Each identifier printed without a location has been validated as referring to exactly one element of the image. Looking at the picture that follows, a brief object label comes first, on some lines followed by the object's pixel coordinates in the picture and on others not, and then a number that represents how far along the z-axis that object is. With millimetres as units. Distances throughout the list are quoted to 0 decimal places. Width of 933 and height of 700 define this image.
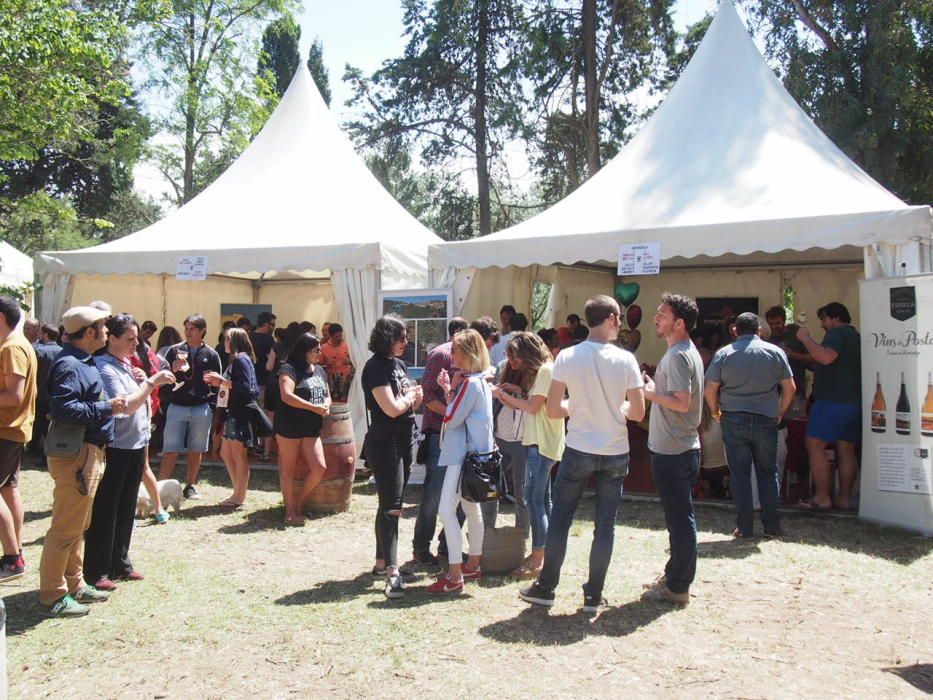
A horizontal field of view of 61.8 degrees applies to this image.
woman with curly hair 4180
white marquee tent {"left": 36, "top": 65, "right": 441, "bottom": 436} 8172
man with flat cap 3562
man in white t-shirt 3738
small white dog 5913
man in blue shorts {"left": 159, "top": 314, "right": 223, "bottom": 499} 6371
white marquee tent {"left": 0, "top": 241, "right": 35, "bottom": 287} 14284
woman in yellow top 4422
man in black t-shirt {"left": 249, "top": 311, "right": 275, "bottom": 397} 9367
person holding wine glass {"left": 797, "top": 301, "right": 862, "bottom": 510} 6094
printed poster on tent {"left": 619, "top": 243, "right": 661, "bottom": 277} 6680
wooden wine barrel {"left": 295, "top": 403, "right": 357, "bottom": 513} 6168
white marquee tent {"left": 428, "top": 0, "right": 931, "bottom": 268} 6344
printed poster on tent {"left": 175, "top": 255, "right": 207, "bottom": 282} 8547
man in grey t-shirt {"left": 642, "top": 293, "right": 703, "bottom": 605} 3920
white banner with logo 5539
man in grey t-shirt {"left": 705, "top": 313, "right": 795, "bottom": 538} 5328
